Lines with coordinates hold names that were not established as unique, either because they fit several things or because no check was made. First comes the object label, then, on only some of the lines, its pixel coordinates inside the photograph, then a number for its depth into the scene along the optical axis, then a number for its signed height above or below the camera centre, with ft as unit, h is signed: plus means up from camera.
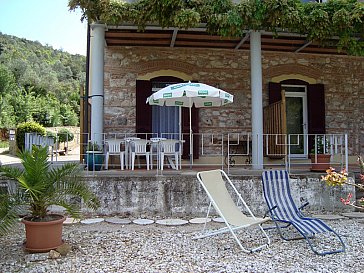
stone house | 32.48 +6.56
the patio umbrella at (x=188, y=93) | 22.85 +3.43
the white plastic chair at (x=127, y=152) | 27.45 -0.60
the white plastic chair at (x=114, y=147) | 26.37 -0.19
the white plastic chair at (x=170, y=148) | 25.34 -0.27
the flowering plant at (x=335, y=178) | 16.21 -1.61
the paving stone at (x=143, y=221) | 20.77 -4.66
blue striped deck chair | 15.80 -3.66
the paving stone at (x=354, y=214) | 22.74 -4.71
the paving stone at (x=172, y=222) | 20.66 -4.69
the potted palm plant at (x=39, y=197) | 14.78 -2.29
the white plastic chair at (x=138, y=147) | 25.77 -0.19
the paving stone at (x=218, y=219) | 21.73 -4.74
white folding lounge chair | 16.24 -3.06
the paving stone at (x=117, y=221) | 20.86 -4.62
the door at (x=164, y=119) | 33.58 +2.45
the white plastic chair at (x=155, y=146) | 25.00 -0.12
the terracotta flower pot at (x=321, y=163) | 25.41 -1.41
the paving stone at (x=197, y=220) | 21.14 -4.69
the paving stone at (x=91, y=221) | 20.94 -4.63
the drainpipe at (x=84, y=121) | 29.10 +2.01
